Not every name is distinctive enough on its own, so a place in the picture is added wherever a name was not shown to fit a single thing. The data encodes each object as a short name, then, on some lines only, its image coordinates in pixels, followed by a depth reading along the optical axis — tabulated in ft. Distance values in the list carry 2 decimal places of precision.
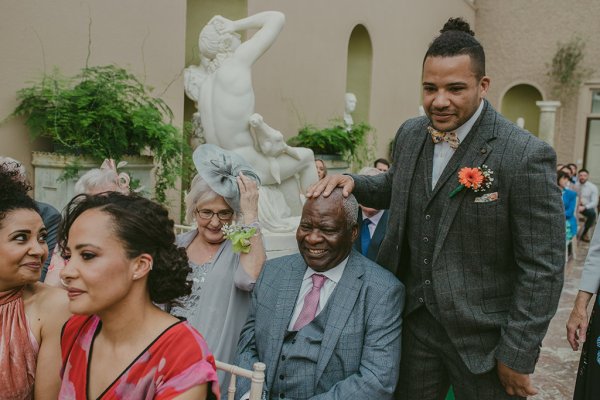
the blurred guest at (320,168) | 20.63
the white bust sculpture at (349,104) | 35.42
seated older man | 7.18
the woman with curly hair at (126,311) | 5.06
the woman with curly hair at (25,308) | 5.82
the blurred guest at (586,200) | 38.29
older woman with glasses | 8.19
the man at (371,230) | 12.22
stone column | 50.29
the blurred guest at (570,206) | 27.37
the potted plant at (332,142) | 28.43
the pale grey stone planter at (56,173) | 16.10
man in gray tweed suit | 6.52
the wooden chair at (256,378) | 6.24
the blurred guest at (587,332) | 8.36
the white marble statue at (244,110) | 16.88
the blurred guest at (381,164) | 25.91
